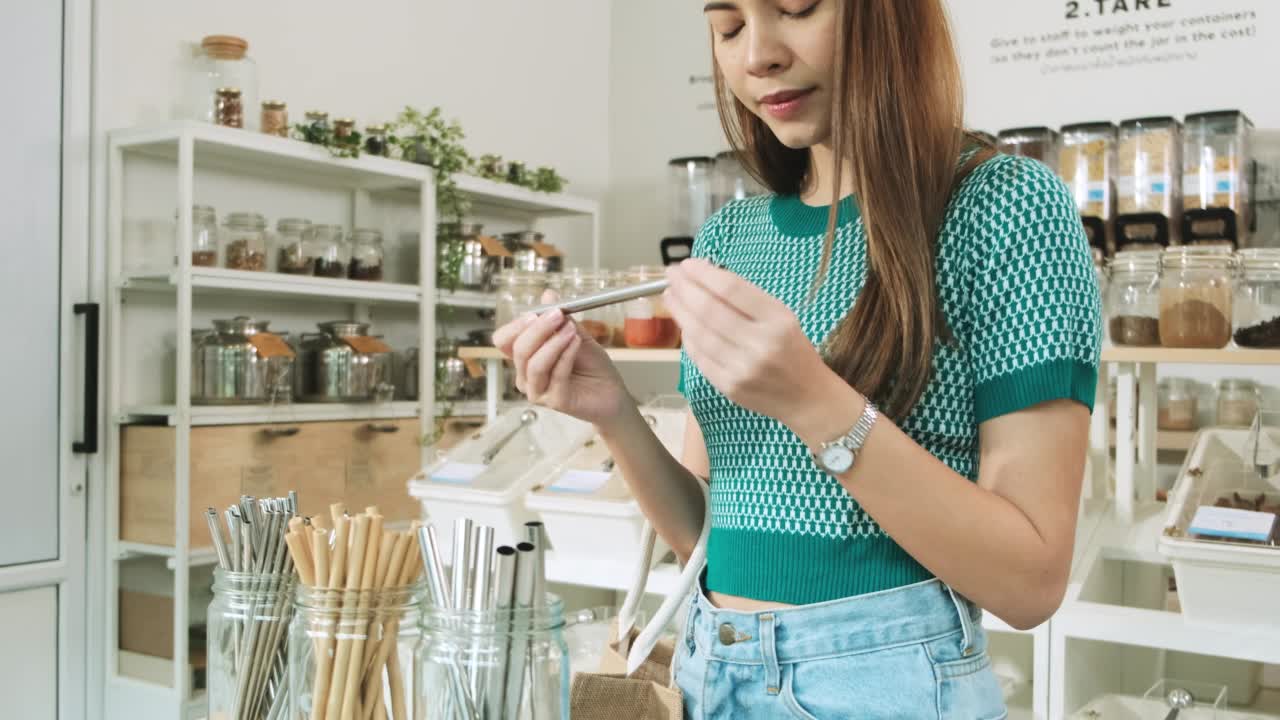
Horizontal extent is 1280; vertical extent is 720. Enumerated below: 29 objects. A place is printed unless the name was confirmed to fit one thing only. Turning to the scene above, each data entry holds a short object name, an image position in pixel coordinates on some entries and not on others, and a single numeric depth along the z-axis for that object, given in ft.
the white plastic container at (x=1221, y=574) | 5.65
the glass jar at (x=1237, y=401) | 10.85
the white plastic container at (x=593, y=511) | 7.52
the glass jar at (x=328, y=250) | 11.86
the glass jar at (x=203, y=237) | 10.61
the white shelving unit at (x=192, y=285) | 10.10
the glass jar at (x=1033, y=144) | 10.11
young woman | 2.61
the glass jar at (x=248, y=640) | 2.98
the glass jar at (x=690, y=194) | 12.43
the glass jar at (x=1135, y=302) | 6.82
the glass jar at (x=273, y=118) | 11.32
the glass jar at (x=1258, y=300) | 6.47
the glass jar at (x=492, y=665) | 2.59
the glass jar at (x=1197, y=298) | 6.51
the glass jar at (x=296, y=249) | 11.66
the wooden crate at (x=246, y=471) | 10.28
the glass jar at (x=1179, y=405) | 11.41
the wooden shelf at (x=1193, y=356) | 6.22
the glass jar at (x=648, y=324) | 8.16
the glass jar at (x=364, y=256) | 12.28
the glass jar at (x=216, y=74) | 11.13
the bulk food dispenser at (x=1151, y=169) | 9.60
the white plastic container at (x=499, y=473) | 7.95
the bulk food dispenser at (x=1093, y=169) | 9.75
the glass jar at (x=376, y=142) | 12.32
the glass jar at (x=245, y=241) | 11.10
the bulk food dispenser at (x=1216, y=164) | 9.57
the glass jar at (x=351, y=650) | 2.72
